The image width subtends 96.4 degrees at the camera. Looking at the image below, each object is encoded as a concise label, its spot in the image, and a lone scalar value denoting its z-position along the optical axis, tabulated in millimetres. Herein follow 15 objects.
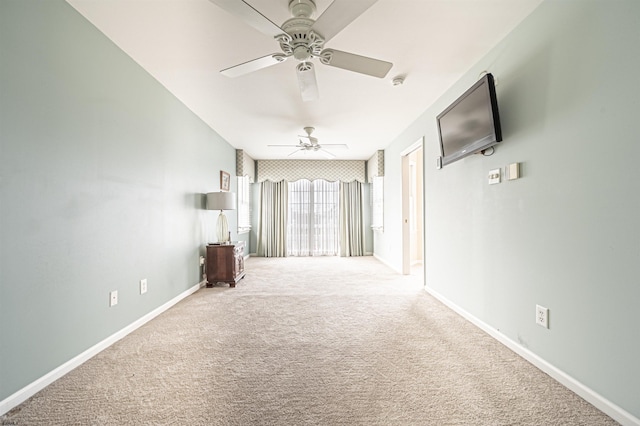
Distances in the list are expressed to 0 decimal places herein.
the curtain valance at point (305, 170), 7105
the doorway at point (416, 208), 6660
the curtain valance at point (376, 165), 6133
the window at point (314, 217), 7359
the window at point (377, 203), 6320
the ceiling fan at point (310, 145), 4616
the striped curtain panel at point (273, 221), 7188
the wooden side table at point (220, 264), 4098
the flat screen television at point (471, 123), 2104
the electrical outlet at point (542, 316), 1857
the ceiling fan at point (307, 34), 1570
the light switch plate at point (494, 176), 2309
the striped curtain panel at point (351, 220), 7211
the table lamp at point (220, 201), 4052
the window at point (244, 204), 6250
